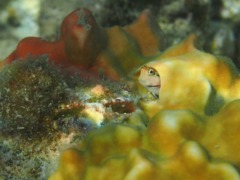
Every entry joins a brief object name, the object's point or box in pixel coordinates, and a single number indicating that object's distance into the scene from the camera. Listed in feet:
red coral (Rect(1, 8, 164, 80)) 0.80
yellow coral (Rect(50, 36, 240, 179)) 0.66
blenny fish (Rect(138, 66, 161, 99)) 0.77
